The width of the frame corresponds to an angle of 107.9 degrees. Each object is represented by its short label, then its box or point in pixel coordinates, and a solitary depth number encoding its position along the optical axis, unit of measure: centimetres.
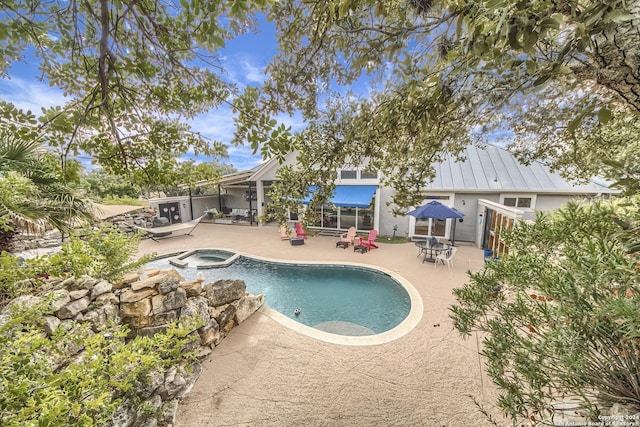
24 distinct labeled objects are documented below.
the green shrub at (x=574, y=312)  224
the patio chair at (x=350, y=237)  1817
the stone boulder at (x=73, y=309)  520
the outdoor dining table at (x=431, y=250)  1457
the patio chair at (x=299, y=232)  1956
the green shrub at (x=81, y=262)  384
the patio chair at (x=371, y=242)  1725
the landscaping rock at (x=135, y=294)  648
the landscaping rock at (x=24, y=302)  421
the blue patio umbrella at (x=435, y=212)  1457
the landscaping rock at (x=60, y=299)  494
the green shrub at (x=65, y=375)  243
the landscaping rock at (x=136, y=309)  641
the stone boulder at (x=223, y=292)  800
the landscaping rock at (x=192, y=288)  766
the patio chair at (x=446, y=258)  1373
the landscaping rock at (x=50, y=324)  473
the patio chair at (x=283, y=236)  2016
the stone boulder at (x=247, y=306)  829
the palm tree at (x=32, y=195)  365
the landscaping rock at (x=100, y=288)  602
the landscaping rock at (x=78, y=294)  552
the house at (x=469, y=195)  1656
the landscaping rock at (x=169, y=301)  675
